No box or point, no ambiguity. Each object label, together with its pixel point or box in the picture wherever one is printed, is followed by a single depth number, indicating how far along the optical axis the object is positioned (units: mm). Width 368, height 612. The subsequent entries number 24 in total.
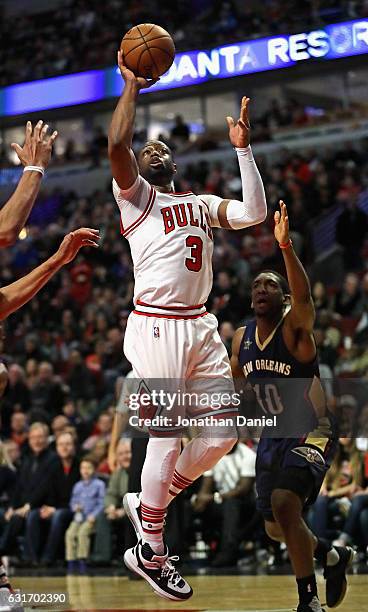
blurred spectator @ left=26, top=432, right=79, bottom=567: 10633
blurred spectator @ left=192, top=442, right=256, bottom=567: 10000
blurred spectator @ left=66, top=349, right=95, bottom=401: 14617
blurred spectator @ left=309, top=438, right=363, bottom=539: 9695
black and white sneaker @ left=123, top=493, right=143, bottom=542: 6004
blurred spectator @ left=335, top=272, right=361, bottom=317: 13938
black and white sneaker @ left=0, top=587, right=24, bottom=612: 5391
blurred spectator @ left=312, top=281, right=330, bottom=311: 13719
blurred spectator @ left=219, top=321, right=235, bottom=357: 12305
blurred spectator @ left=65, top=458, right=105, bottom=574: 10477
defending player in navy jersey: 6125
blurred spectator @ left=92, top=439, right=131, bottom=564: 10336
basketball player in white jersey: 5836
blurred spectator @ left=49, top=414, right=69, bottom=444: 11719
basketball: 5777
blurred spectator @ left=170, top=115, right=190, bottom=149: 22047
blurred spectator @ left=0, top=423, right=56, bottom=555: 11008
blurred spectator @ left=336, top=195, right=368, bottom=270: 15789
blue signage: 16500
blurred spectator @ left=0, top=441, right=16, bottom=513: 11477
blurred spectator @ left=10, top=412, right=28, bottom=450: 12742
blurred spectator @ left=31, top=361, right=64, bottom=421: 14345
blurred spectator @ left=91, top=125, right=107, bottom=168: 23156
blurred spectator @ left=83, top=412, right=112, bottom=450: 11688
